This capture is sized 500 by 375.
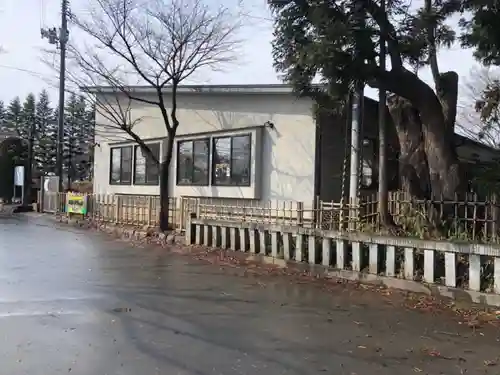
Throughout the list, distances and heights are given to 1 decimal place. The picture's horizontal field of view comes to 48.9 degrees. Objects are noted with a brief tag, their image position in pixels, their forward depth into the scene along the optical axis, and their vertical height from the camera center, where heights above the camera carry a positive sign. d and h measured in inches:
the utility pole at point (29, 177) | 1156.3 +27.2
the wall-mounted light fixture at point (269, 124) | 616.1 +78.6
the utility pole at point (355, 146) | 473.4 +44.5
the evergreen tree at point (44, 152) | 1707.9 +121.9
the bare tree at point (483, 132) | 562.6 +113.1
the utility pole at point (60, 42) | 1041.1 +273.6
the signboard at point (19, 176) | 1143.8 +28.8
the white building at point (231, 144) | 597.6 +60.1
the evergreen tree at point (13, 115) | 2894.7 +426.7
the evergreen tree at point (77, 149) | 1733.5 +149.4
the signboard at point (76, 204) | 845.2 -20.3
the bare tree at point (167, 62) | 650.8 +156.8
